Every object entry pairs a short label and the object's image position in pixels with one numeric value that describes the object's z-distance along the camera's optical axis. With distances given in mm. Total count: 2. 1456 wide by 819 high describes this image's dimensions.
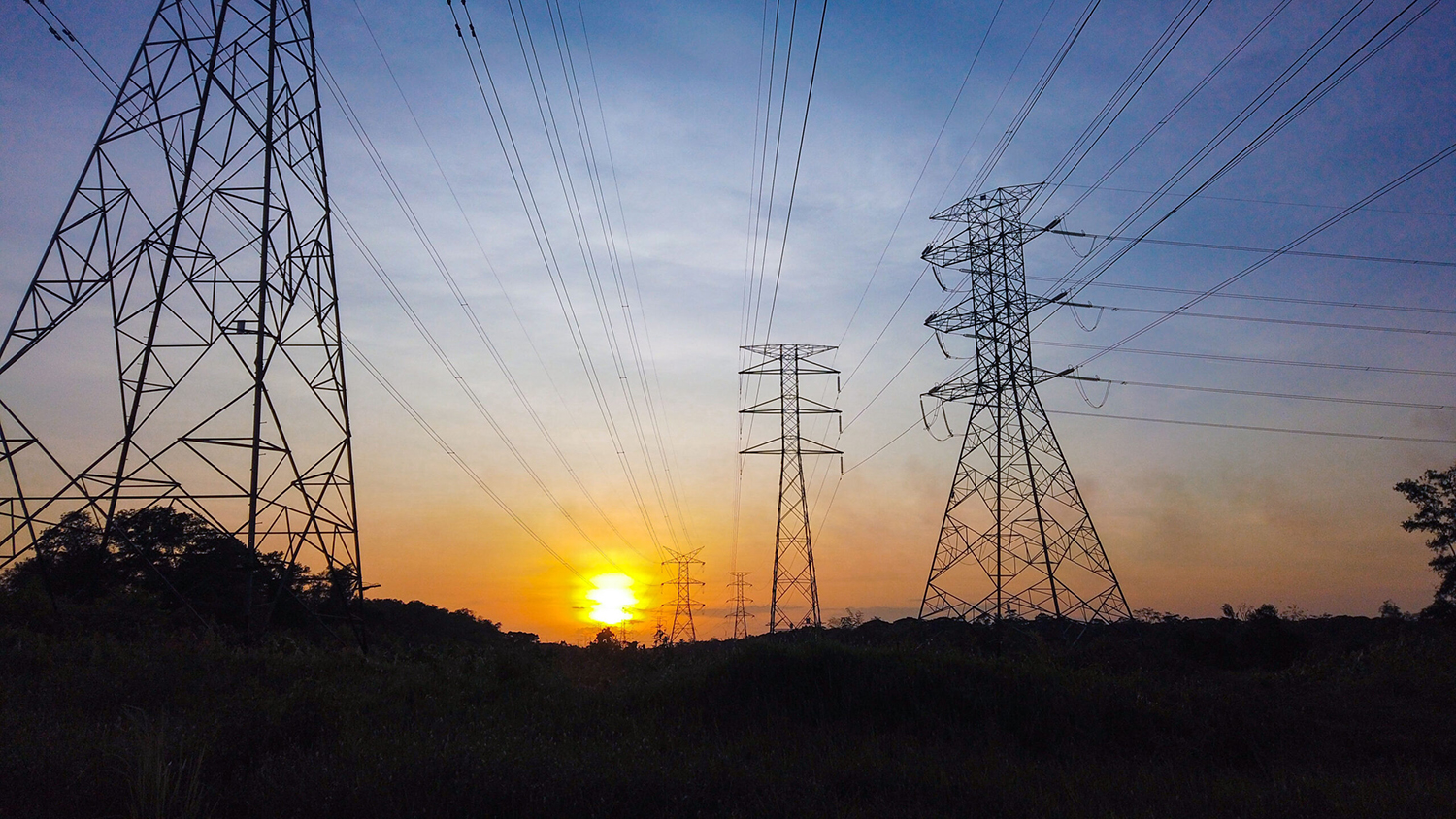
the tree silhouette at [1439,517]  34094
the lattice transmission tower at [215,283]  15820
